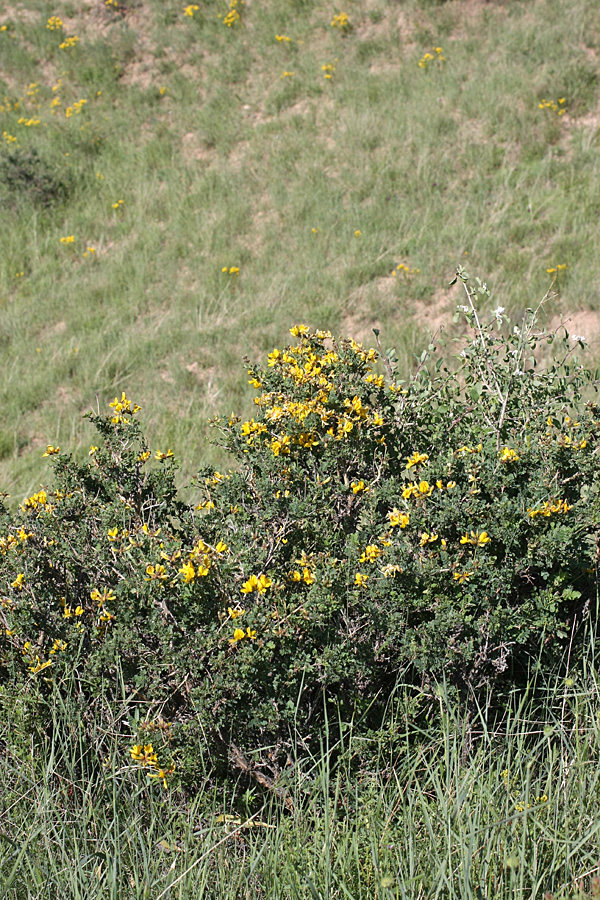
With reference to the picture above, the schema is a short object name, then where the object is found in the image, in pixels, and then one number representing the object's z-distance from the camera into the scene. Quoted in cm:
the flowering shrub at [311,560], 481
